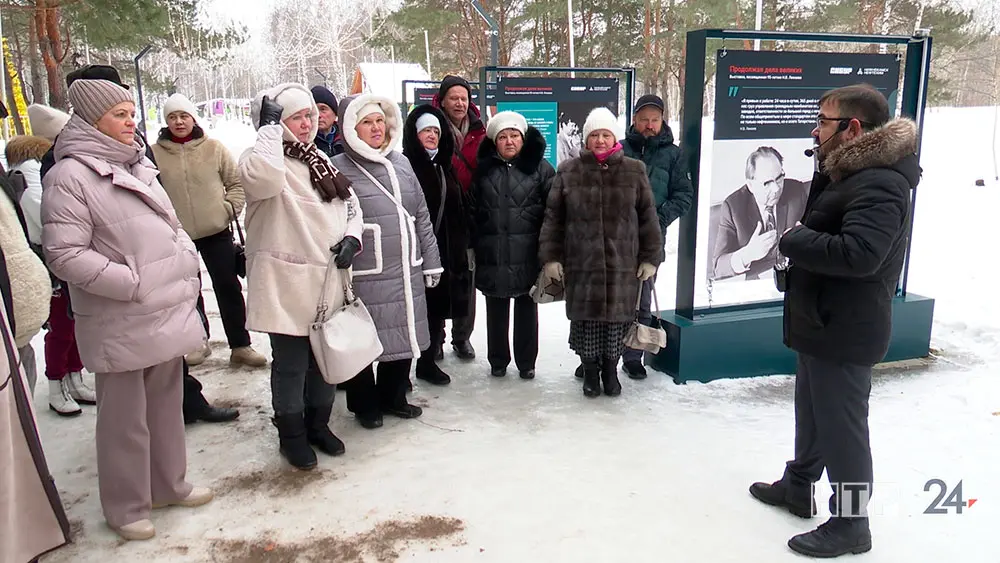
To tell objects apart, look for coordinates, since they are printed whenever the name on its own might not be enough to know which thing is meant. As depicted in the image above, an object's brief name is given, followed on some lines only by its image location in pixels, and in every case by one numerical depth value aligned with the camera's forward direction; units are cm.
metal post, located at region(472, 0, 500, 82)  1056
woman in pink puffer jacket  238
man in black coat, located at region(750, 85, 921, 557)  231
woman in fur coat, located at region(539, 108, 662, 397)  395
